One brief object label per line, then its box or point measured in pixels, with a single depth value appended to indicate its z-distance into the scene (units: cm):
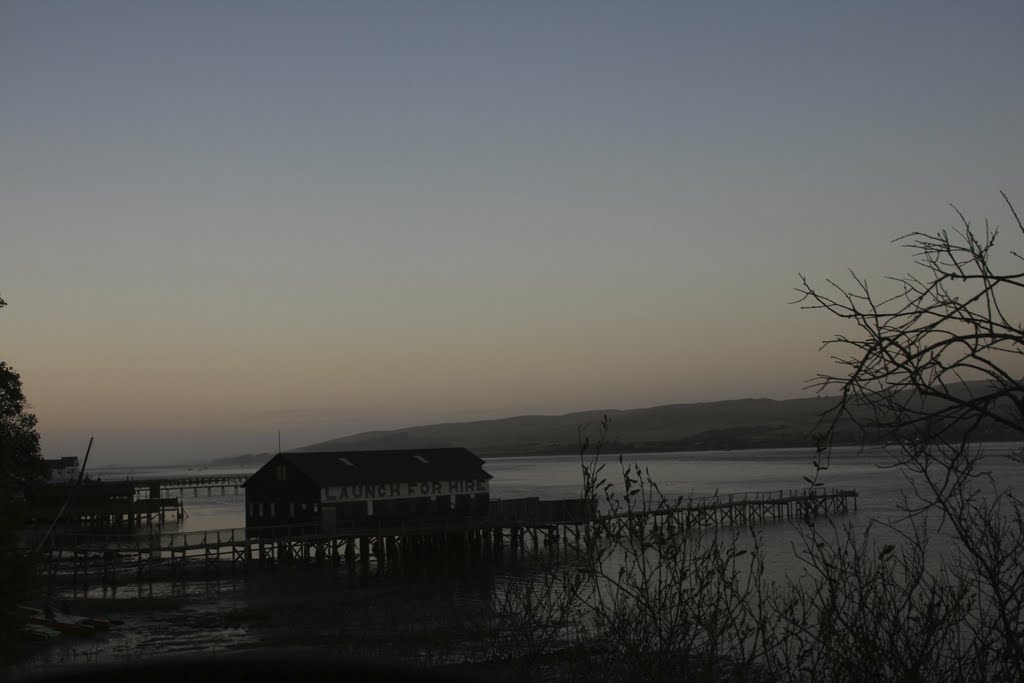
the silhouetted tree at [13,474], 2489
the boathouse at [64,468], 11162
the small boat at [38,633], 3547
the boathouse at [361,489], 5847
